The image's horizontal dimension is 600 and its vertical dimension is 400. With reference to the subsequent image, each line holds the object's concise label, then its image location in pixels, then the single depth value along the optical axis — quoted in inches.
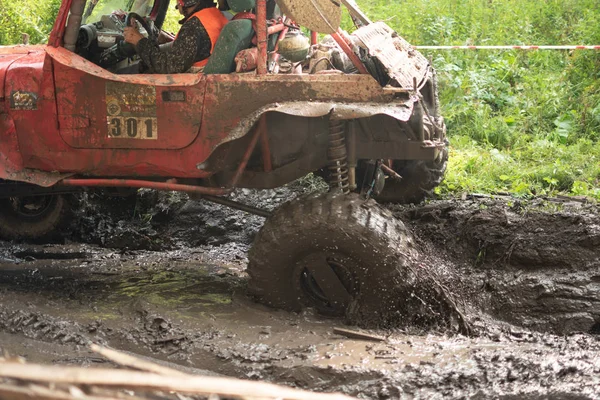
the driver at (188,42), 426.9
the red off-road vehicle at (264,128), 414.8
